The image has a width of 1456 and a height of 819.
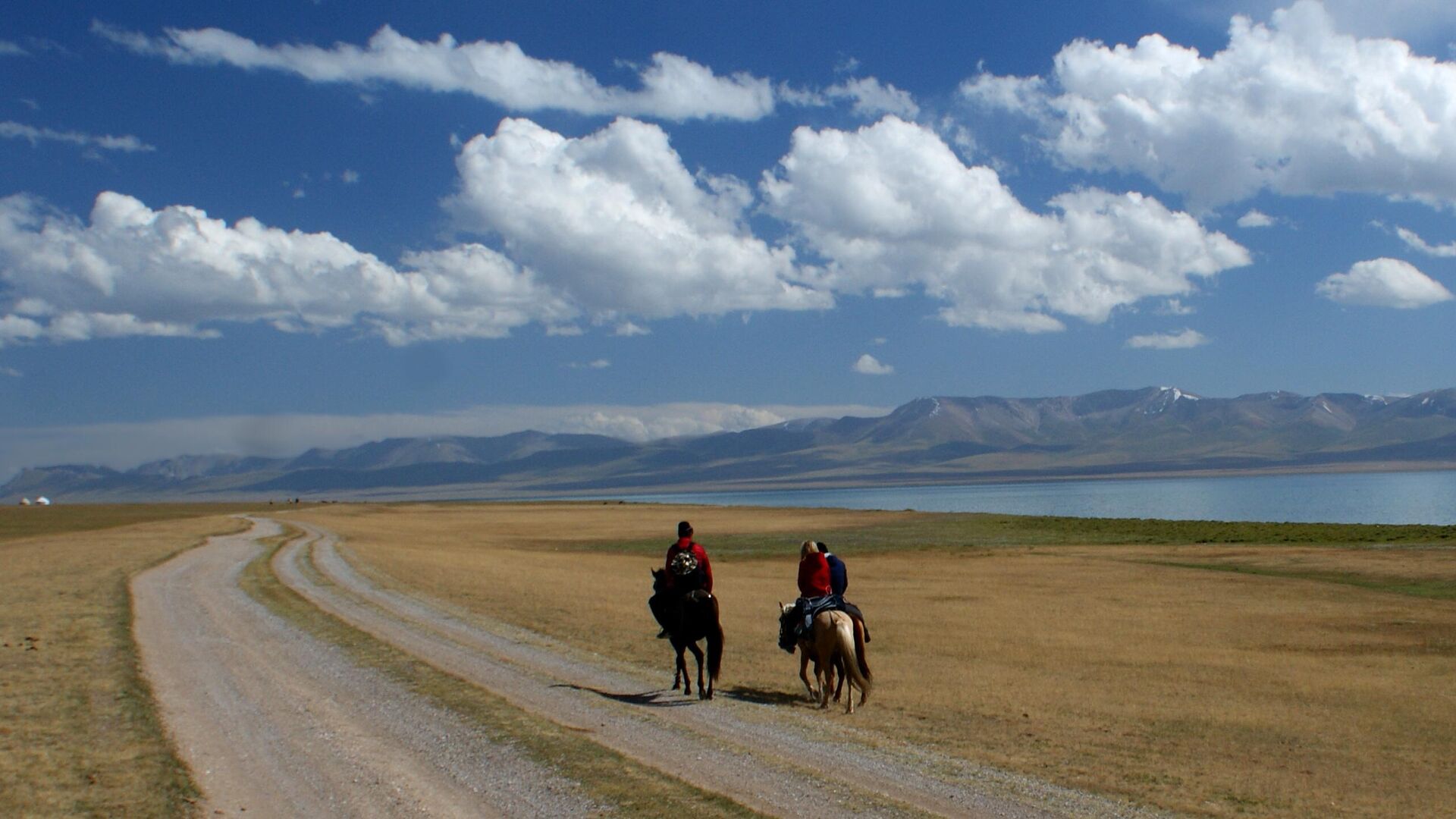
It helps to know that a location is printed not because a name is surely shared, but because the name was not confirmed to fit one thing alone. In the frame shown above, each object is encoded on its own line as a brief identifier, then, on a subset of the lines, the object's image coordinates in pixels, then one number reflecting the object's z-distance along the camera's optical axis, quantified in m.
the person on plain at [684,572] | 16.30
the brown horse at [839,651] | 15.64
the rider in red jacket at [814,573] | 16.50
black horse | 16.28
